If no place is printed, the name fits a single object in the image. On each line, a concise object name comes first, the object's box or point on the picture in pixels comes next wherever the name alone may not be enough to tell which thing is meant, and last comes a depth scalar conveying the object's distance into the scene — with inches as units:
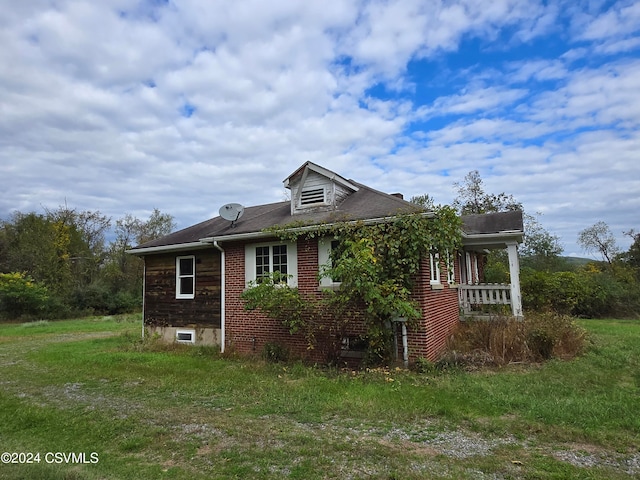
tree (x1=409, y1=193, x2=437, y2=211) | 1324.1
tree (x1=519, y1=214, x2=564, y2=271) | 1193.4
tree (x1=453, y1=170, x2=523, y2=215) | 1353.3
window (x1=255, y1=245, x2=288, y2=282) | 427.2
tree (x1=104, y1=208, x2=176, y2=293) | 1405.0
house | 390.6
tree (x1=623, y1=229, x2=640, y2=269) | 1301.7
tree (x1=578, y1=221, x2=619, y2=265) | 1496.1
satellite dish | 490.0
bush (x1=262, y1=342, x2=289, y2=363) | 398.0
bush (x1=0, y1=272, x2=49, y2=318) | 1052.9
